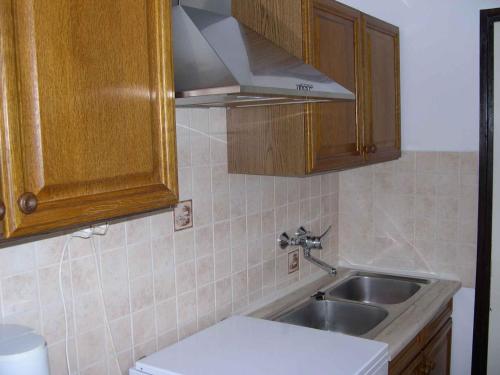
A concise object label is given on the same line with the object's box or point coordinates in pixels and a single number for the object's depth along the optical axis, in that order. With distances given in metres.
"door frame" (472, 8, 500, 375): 2.62
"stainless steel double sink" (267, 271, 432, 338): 2.37
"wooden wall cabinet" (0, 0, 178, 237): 0.96
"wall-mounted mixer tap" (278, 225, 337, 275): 2.56
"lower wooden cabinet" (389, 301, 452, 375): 2.13
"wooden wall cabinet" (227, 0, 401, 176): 1.94
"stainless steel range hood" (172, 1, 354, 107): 1.37
